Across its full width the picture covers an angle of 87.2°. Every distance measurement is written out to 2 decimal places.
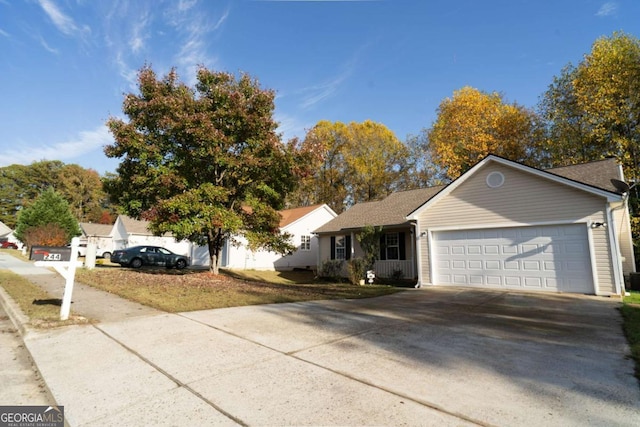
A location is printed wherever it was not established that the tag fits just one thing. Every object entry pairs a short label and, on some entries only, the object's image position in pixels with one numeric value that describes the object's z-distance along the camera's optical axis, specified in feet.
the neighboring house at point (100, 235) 126.78
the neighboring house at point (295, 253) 80.43
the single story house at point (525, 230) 34.50
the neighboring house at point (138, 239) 105.60
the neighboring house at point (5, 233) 187.07
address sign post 20.77
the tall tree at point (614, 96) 65.57
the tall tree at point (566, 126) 72.95
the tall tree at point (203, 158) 43.09
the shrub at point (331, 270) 64.03
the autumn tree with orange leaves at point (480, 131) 86.38
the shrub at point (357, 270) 52.95
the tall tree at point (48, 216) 109.91
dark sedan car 70.49
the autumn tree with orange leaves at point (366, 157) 115.75
